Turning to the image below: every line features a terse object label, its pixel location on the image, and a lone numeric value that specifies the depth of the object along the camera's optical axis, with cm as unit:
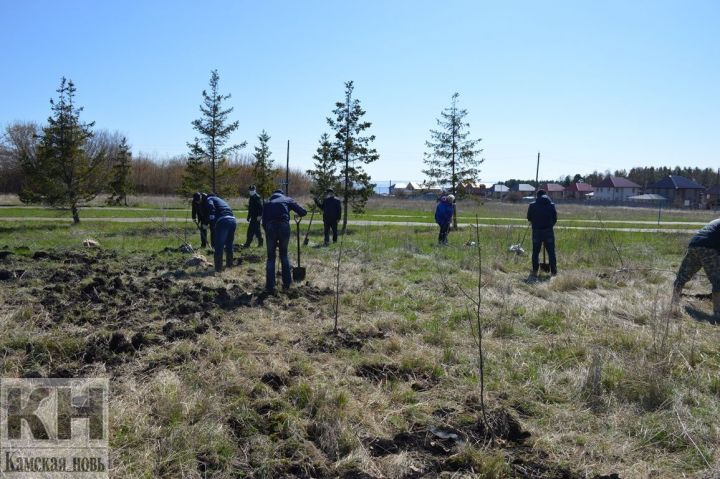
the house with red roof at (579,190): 10100
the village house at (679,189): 8075
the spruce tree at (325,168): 2233
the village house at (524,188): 10155
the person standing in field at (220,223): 961
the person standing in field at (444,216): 1543
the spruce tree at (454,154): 2389
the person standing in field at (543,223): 1030
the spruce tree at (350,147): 2208
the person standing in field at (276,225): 795
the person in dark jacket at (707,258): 728
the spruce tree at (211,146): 2189
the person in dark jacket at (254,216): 1340
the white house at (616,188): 9719
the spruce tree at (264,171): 2652
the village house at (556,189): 10338
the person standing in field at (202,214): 1312
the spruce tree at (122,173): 3758
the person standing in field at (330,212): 1521
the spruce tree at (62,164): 2119
